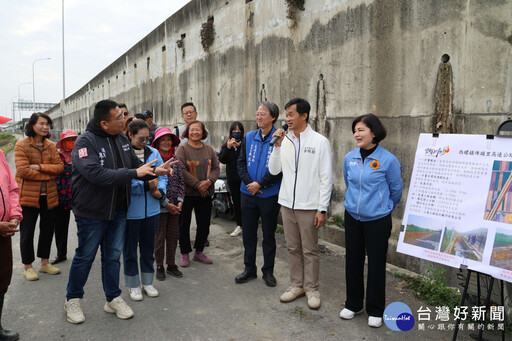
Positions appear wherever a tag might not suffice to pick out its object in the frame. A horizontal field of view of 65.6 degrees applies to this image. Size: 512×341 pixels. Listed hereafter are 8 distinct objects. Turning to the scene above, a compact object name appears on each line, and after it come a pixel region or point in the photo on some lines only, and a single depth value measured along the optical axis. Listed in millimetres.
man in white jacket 3971
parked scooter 7250
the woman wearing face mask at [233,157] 5598
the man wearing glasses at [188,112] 5930
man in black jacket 3385
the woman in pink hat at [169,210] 4555
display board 2809
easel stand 2980
